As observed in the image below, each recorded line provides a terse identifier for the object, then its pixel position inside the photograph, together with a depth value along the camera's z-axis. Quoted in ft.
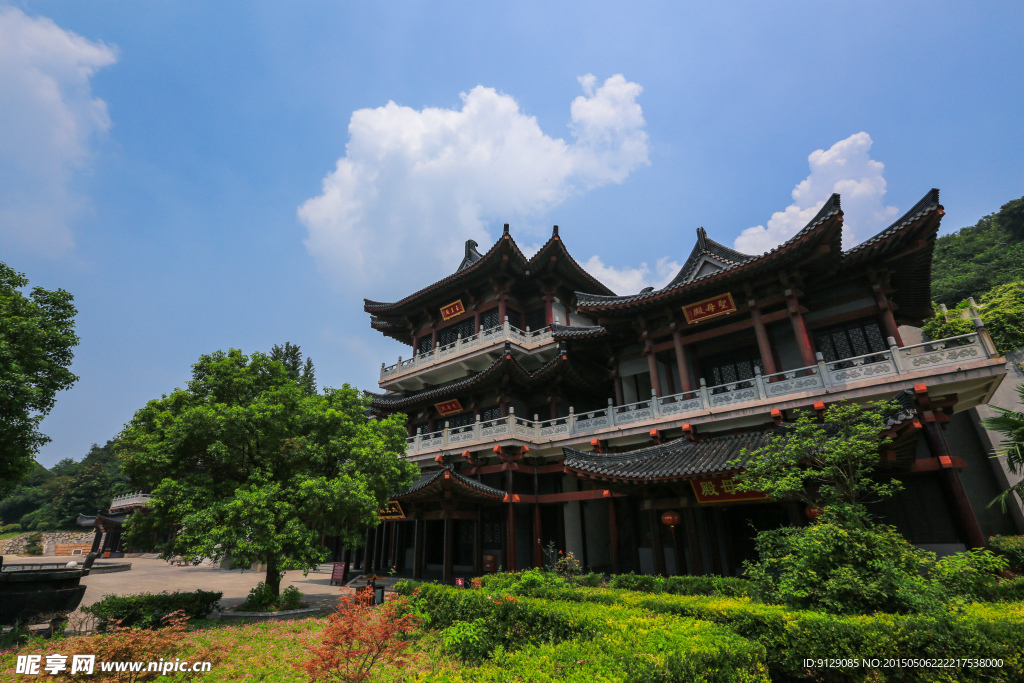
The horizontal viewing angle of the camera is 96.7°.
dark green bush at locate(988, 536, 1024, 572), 34.47
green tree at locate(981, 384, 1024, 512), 31.50
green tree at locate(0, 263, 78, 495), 38.37
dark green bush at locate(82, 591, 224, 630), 34.06
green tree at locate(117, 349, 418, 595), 36.94
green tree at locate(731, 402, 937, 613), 21.77
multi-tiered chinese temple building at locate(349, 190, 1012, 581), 39.14
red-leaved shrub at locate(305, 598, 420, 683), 19.40
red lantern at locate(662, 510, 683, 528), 43.45
